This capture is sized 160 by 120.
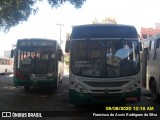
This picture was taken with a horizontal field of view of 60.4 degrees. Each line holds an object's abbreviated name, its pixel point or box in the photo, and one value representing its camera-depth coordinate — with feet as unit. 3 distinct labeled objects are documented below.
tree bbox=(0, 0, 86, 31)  23.62
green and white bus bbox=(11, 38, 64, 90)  24.00
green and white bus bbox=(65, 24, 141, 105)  15.52
